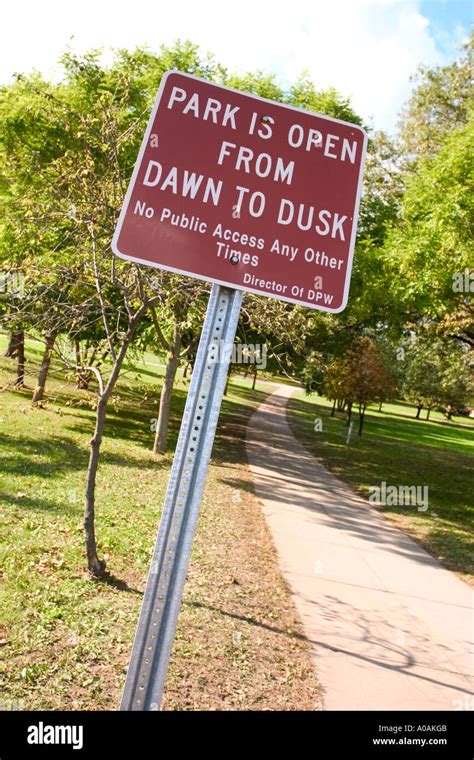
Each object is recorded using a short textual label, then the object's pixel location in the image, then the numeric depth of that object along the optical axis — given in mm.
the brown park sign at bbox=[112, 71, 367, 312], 2027
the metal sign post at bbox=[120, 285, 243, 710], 1979
